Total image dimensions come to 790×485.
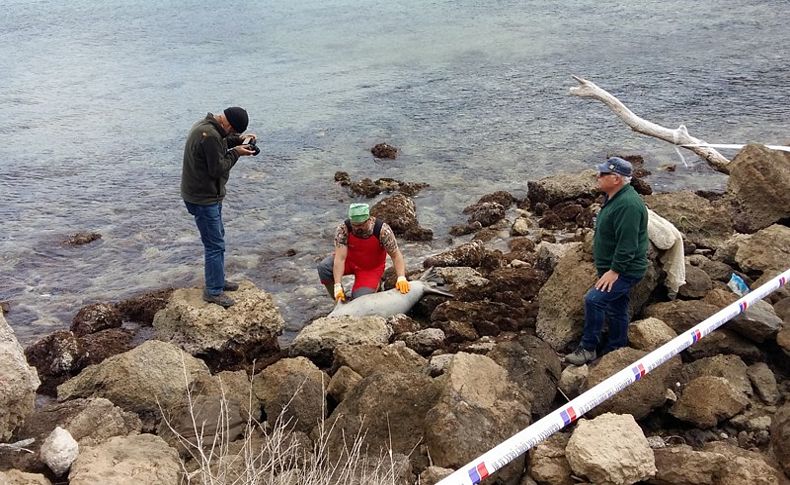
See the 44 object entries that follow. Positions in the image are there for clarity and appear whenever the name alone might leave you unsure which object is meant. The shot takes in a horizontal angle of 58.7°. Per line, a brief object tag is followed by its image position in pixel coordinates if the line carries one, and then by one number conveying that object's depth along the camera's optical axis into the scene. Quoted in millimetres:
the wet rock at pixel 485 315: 8625
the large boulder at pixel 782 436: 5109
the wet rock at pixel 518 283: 9422
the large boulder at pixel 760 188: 10641
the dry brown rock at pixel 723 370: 6309
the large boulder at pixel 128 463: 4824
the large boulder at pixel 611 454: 4757
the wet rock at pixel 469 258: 10734
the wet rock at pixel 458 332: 8352
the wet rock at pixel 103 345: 8977
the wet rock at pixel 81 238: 12734
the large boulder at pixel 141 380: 7055
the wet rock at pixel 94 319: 9867
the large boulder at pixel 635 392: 5824
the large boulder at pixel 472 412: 5207
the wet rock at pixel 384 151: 15938
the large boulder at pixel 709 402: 5836
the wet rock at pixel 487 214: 12547
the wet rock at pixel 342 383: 6621
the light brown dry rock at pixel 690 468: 4766
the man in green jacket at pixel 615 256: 6418
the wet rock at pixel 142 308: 10203
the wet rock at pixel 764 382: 6242
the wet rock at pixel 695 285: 7992
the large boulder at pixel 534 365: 6336
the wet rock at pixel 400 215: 12297
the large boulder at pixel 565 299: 7816
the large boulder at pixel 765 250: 8531
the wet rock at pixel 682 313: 7262
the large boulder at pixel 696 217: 10281
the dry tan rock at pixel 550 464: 4973
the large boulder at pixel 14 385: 5449
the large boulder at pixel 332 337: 8203
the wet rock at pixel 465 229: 12375
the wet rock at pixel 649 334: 6859
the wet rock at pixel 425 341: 8188
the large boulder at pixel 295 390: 6297
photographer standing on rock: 7938
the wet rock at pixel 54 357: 8680
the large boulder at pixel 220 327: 8883
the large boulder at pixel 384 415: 5605
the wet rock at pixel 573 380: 6473
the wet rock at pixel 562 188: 12844
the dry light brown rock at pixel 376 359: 7160
